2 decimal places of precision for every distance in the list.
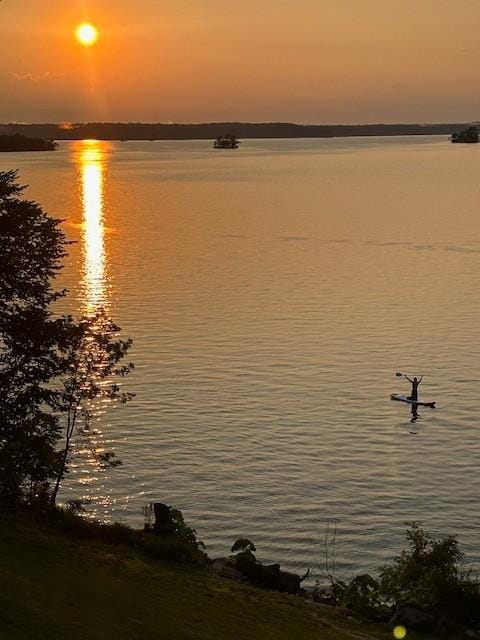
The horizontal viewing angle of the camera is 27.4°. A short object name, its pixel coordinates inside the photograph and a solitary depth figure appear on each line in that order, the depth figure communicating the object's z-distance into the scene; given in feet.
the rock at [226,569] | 140.36
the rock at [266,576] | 139.95
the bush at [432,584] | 131.85
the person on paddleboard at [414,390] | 240.94
